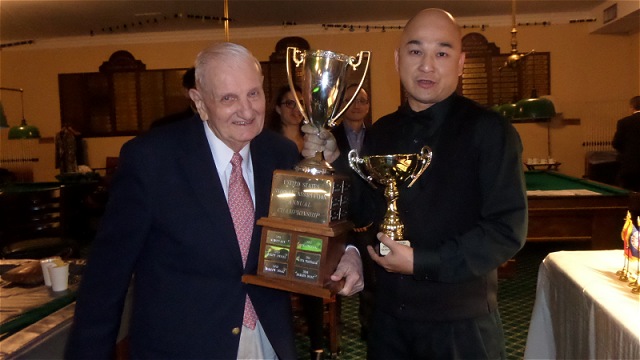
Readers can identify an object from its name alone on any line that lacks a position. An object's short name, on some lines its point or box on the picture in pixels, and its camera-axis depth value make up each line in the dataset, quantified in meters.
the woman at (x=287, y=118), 3.61
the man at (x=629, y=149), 6.56
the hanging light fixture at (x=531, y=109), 4.78
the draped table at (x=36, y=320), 1.54
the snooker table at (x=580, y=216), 4.30
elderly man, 1.44
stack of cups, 1.99
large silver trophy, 1.50
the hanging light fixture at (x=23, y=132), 7.60
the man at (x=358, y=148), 1.98
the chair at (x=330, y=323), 3.31
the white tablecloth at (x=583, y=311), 1.70
